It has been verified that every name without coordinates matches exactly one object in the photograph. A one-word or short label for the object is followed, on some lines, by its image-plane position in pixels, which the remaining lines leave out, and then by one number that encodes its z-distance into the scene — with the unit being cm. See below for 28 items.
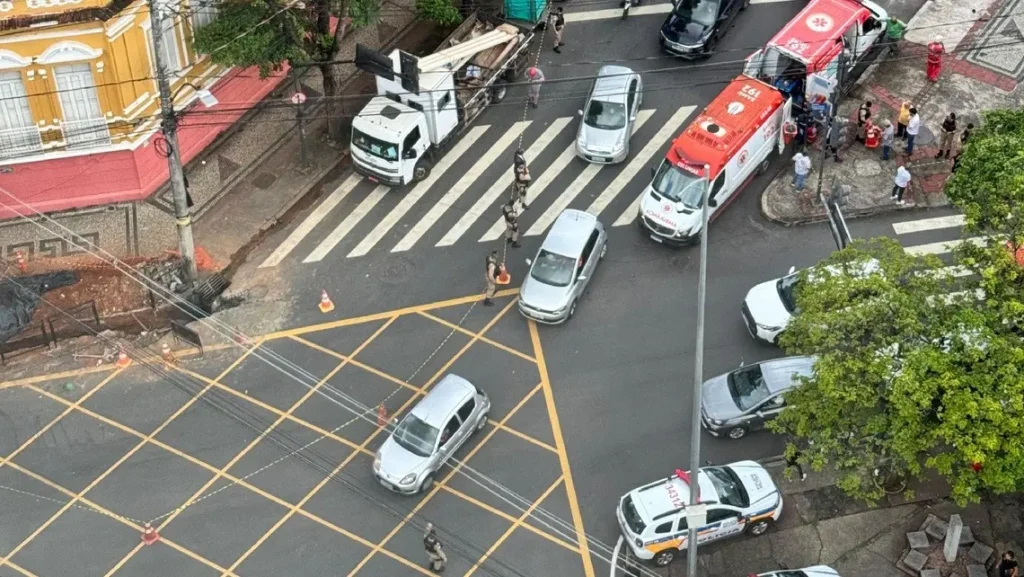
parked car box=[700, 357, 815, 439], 3759
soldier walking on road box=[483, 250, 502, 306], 4109
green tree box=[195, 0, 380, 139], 4172
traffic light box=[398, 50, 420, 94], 4344
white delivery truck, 4397
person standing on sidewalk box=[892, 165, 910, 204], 4316
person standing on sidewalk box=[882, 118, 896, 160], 4459
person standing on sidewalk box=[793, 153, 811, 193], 4353
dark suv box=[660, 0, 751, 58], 4747
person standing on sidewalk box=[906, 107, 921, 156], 4438
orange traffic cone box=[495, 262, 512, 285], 4222
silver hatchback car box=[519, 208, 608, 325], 4053
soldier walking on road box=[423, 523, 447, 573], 3456
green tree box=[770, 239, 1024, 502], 3009
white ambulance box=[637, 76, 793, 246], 4228
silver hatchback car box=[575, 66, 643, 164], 4494
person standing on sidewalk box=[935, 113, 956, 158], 4459
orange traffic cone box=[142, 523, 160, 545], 3628
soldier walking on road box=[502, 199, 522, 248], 4225
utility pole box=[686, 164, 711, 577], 2961
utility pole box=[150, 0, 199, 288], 3712
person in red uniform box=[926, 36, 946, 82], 4716
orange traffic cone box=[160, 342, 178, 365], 4041
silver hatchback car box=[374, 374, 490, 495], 3659
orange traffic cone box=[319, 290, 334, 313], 4162
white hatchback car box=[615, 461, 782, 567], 3500
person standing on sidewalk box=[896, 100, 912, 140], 4497
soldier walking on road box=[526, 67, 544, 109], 4728
